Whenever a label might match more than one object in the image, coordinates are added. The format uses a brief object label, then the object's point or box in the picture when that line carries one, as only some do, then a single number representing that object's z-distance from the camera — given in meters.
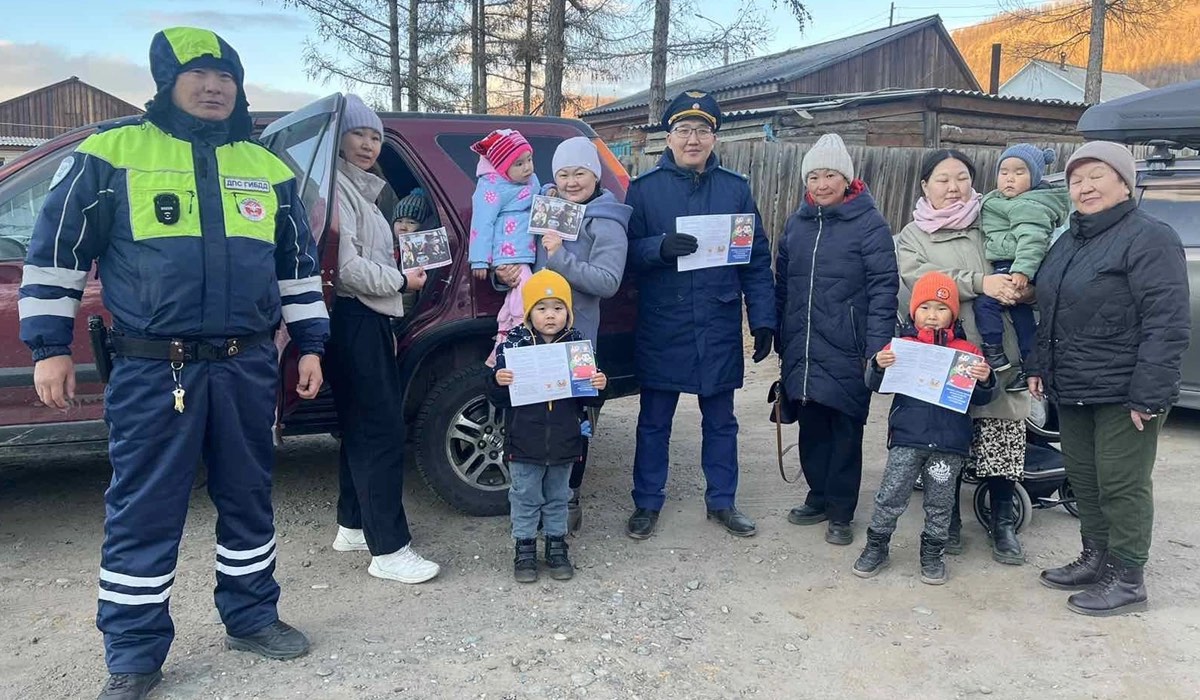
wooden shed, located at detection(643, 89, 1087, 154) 15.25
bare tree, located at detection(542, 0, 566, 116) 14.52
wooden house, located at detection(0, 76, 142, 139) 38.97
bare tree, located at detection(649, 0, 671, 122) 13.32
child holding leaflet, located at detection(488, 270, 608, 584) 3.70
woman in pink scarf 3.89
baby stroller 4.23
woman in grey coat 3.94
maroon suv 3.88
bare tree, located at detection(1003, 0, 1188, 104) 17.50
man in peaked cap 4.21
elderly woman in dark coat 3.24
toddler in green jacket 3.72
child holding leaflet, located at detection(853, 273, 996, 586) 3.71
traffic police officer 2.67
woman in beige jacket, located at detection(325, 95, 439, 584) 3.53
